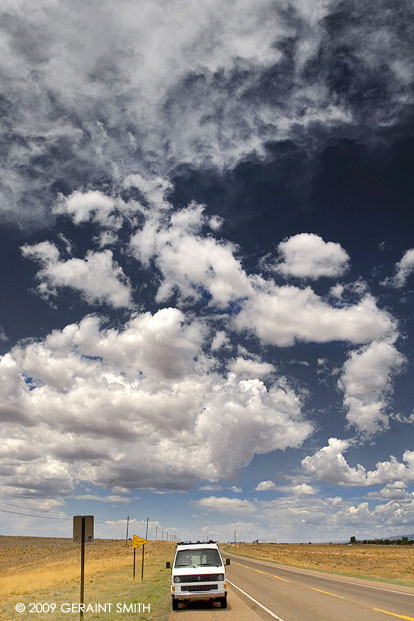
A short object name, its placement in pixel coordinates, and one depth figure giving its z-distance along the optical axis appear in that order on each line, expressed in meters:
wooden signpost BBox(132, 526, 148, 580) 28.55
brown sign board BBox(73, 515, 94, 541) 15.20
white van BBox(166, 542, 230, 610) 16.97
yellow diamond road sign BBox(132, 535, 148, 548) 28.56
